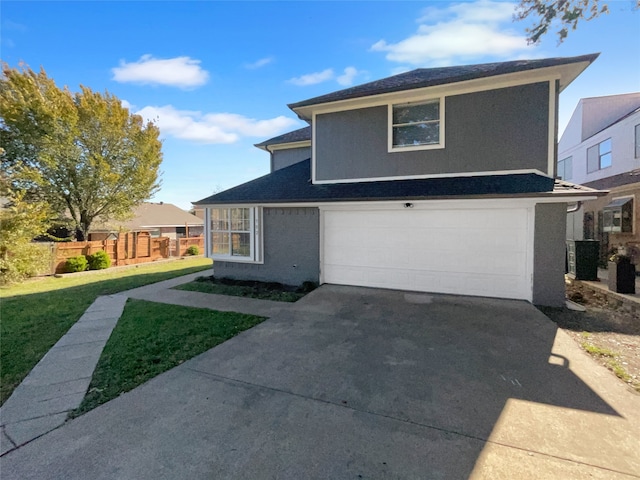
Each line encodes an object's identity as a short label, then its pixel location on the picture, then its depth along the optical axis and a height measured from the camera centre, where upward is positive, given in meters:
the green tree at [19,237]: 9.96 -0.19
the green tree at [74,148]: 14.80 +4.58
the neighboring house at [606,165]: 10.69 +3.61
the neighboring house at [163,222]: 28.18 +1.08
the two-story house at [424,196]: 6.66 +0.85
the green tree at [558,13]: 6.12 +4.61
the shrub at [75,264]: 12.54 -1.39
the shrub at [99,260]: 13.47 -1.32
